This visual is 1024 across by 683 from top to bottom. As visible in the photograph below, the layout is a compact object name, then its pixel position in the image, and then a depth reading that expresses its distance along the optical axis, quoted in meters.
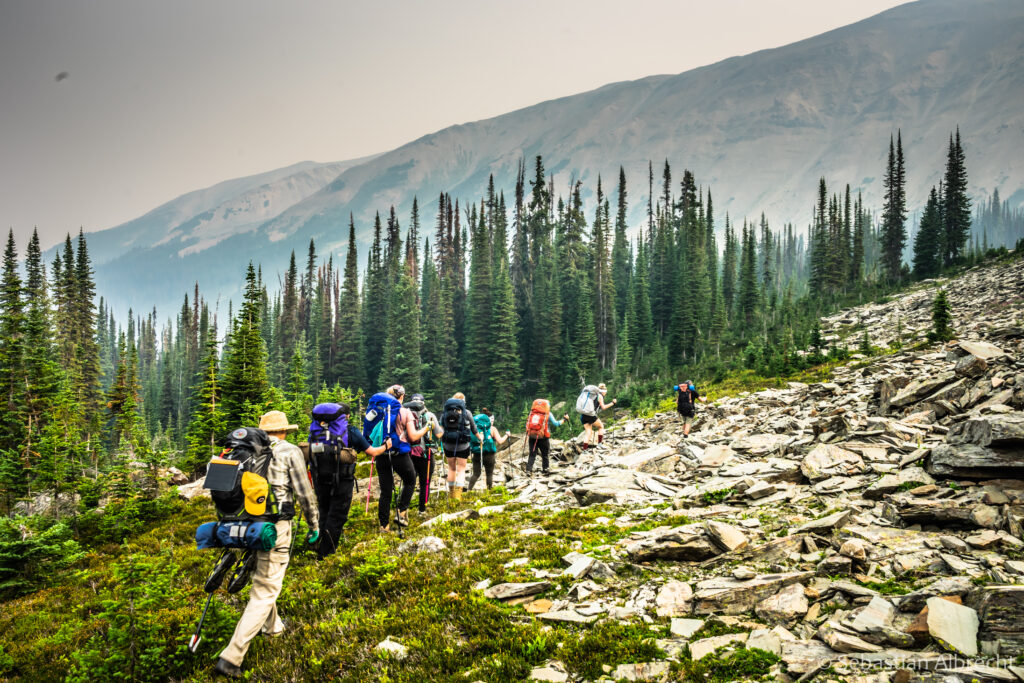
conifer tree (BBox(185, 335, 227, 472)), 22.69
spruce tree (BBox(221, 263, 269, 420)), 25.08
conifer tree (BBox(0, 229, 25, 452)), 28.81
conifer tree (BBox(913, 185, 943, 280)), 52.44
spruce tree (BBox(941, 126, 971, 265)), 53.99
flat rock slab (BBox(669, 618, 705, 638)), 4.56
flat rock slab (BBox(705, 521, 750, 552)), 6.38
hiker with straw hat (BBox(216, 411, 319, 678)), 5.11
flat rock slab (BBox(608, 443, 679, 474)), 13.00
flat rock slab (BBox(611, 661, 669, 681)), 3.90
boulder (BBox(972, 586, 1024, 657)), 3.44
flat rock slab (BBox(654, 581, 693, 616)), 5.05
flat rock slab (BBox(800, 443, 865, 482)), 8.66
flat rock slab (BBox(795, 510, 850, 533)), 6.28
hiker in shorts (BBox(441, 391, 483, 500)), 11.14
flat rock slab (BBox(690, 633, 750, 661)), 4.11
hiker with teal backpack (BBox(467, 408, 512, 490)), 13.30
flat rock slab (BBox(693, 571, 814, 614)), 4.90
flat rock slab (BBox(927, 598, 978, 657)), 3.57
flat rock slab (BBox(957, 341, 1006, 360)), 12.09
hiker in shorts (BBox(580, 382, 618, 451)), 17.14
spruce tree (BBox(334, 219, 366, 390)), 63.72
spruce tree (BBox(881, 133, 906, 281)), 61.63
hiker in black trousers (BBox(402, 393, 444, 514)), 9.70
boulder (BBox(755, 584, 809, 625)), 4.55
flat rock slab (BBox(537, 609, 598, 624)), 4.95
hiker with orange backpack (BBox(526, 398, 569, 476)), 14.63
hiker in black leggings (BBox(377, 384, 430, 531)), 8.83
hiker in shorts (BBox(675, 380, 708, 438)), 18.78
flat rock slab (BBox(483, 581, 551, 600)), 5.71
